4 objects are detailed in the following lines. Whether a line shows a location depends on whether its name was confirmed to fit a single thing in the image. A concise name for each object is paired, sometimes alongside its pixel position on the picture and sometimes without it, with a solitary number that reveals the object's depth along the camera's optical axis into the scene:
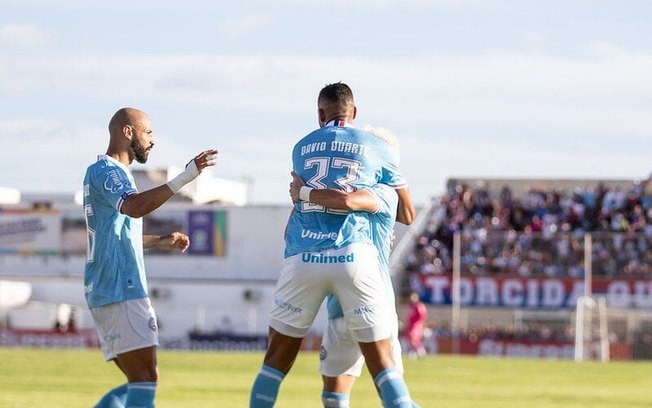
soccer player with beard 18.95
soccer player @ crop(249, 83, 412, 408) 19.48
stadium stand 99.06
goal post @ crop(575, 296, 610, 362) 92.94
